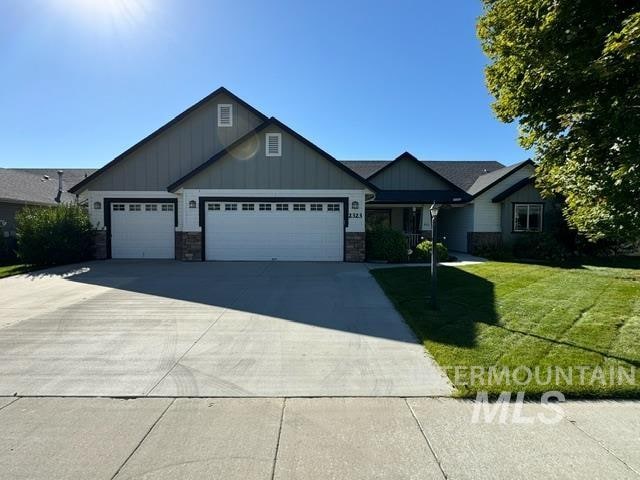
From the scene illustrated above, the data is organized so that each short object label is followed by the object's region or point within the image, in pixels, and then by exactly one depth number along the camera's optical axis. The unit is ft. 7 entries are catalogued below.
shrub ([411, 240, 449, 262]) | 50.39
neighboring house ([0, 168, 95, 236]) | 57.36
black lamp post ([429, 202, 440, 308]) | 22.66
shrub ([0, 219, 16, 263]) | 52.42
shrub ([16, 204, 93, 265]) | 44.70
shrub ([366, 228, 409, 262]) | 49.01
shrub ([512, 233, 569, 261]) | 56.44
